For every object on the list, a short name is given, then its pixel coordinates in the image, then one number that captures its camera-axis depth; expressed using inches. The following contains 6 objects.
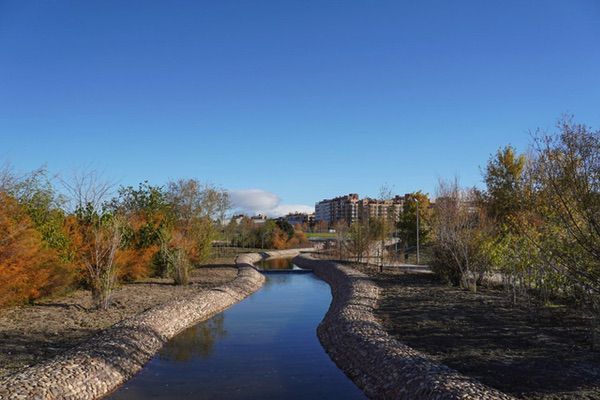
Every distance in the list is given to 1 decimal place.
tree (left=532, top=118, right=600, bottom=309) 257.4
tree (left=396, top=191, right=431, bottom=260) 1715.1
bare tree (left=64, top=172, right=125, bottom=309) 611.8
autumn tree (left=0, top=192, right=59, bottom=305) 515.2
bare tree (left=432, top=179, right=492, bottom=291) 768.3
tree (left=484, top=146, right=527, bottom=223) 1359.5
